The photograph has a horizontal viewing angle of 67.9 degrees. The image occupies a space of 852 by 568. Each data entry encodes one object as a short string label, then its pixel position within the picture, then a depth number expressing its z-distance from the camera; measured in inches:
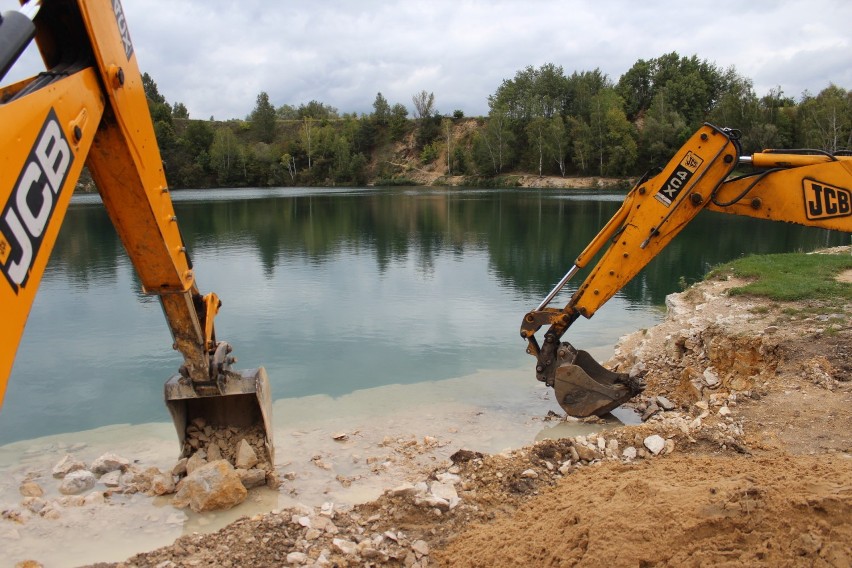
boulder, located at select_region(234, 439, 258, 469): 243.6
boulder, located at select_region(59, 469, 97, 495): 244.7
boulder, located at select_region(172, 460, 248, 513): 224.5
